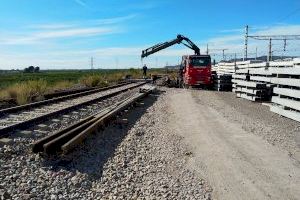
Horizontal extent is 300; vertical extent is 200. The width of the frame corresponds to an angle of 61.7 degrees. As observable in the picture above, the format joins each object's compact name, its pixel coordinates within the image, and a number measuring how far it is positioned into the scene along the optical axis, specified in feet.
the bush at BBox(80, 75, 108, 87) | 79.08
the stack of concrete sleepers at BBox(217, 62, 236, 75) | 74.20
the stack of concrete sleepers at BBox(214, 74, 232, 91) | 64.32
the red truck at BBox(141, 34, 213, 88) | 67.17
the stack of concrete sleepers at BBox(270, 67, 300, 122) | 29.44
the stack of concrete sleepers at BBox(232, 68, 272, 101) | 43.29
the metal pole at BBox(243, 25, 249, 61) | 64.51
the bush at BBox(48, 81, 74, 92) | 61.25
